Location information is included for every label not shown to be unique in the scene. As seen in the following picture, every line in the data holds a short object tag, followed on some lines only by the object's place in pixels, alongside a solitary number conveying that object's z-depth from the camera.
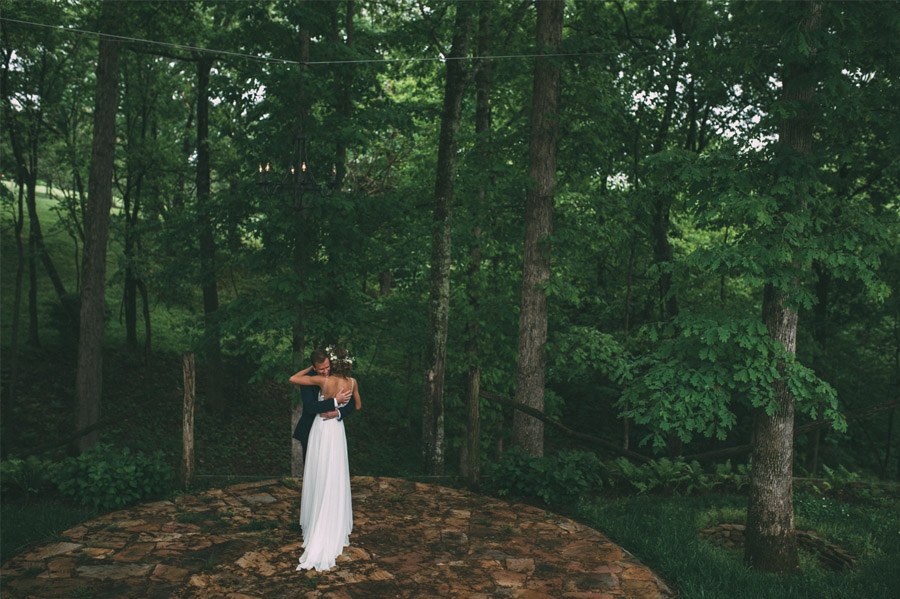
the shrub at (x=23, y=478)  8.92
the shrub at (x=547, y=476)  9.50
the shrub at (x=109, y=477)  8.70
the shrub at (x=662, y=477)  10.78
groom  7.65
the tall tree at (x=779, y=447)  7.64
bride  7.24
